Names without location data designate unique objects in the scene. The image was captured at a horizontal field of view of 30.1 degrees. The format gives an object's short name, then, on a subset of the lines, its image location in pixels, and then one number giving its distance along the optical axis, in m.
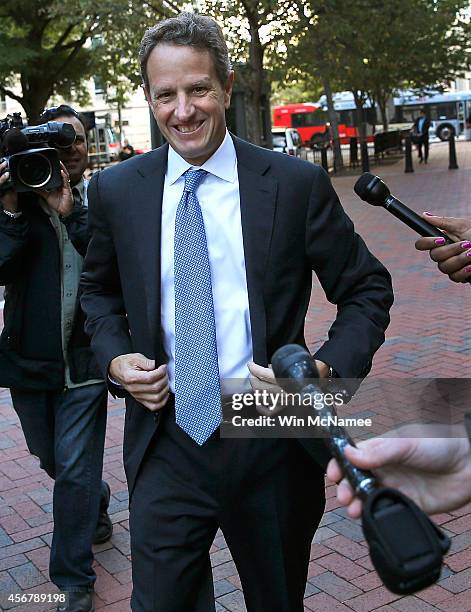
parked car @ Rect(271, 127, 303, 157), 31.95
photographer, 3.55
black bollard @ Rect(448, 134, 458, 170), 24.76
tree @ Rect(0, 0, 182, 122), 18.89
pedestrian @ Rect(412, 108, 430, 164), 29.69
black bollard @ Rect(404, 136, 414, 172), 25.38
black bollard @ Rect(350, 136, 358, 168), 30.22
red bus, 51.97
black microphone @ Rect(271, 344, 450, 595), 1.11
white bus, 47.34
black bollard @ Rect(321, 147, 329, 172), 26.56
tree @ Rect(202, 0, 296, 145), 17.69
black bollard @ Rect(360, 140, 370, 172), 25.48
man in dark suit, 2.37
